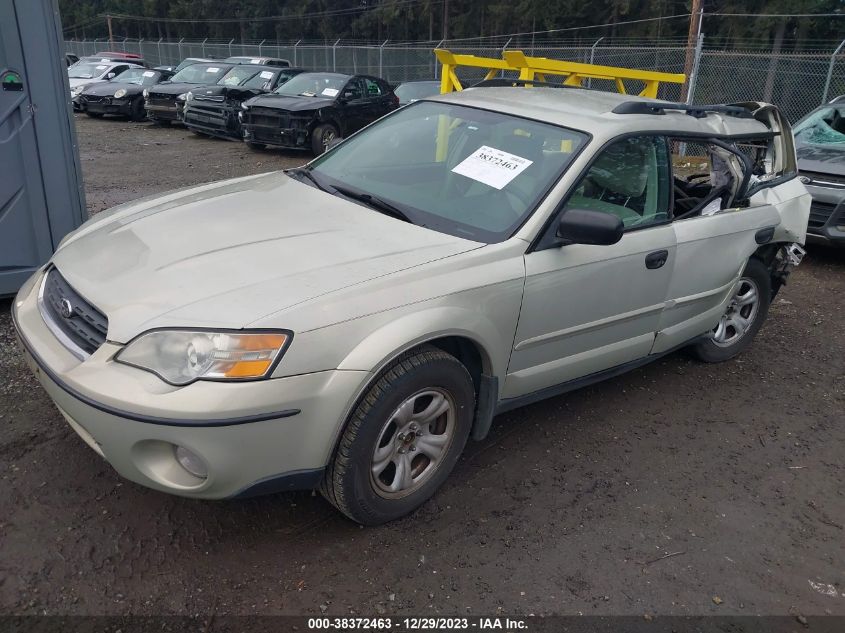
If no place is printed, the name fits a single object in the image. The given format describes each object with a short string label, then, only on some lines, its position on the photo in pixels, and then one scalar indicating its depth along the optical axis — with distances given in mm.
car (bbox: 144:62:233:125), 15787
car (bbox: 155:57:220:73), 19156
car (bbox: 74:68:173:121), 16953
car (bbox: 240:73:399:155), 12469
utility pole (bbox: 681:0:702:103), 14766
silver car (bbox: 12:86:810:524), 2393
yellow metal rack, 5711
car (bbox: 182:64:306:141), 14112
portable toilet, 4457
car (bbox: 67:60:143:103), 19561
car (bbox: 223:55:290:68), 21641
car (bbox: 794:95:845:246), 6918
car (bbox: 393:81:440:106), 14953
